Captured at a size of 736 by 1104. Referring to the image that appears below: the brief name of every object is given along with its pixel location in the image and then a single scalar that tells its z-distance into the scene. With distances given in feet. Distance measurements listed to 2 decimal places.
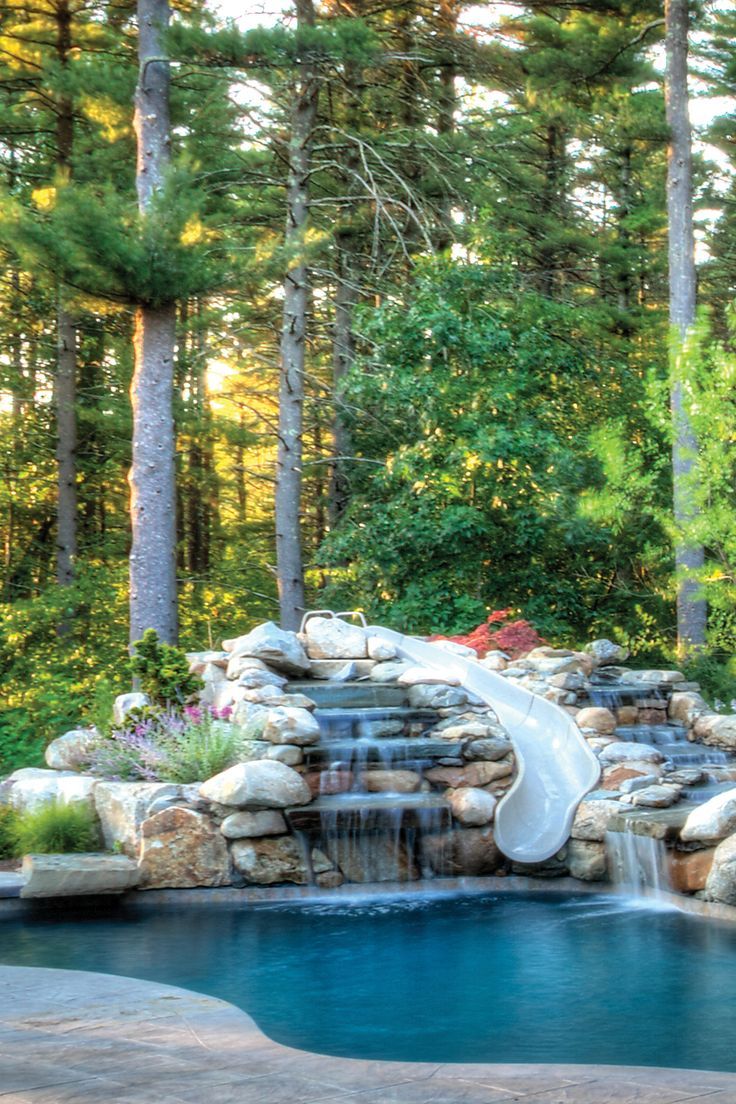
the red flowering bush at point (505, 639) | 40.37
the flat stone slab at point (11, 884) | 25.57
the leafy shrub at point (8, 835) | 28.96
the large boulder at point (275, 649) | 34.50
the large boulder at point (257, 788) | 26.76
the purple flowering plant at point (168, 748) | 28.76
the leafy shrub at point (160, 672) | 32.17
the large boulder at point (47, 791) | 28.81
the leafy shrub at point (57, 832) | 27.91
